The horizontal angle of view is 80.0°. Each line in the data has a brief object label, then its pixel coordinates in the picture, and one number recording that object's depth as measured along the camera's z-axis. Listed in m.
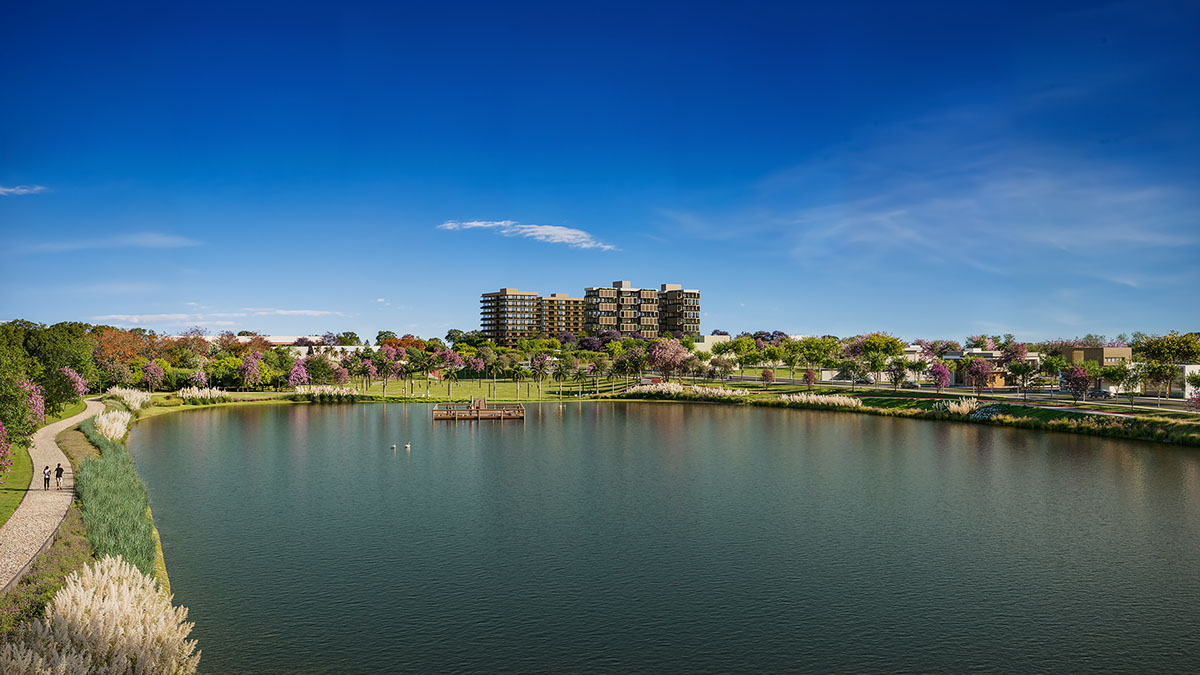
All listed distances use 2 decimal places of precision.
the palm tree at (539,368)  122.72
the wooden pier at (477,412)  78.69
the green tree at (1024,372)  85.00
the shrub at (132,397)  76.81
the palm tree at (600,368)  126.33
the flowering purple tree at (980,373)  85.69
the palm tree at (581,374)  110.65
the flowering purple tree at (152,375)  93.62
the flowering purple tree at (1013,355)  113.39
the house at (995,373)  108.50
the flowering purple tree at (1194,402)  64.81
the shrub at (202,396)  89.69
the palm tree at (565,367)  111.94
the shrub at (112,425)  51.69
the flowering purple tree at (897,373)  97.31
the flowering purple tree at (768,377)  109.90
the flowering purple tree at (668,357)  118.06
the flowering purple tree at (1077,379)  76.06
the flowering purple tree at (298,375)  103.06
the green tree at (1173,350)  90.88
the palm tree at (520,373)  117.19
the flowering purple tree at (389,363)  104.81
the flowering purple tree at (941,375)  90.69
